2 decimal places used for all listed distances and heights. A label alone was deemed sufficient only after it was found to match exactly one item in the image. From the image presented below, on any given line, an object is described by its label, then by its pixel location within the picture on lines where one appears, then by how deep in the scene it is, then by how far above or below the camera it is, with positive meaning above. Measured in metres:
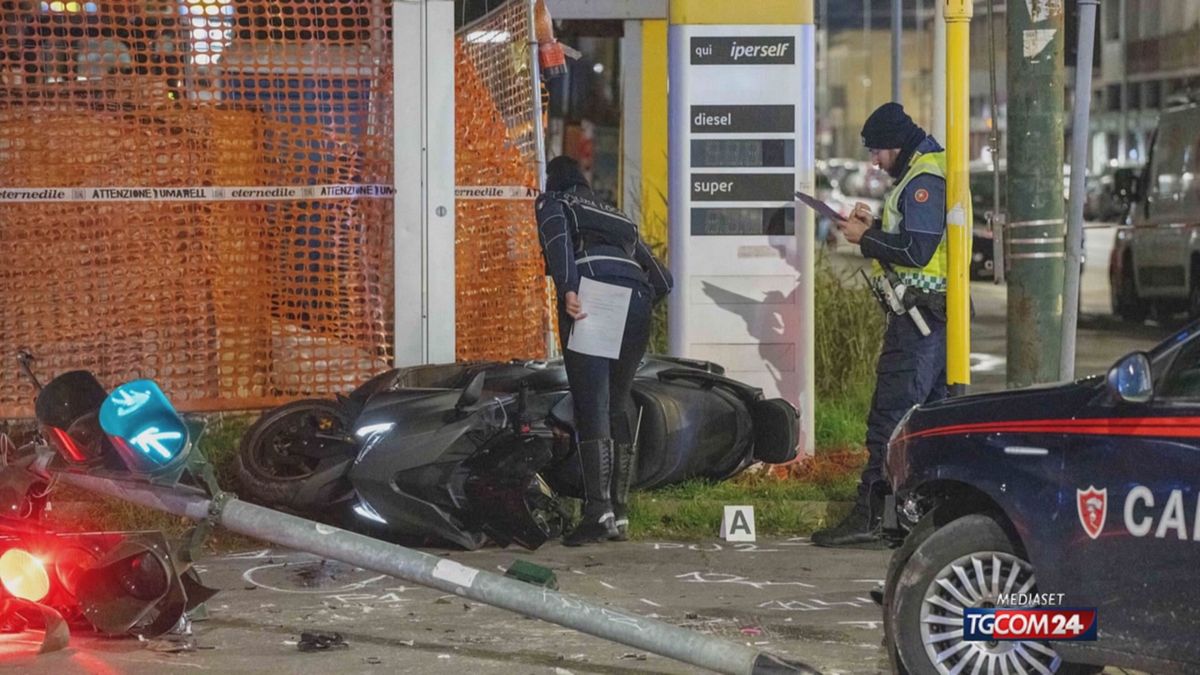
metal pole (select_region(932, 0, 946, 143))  26.08 -0.32
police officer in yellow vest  16.36 -1.06
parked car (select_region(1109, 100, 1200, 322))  38.31 -2.15
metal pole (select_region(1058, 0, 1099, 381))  15.18 -0.67
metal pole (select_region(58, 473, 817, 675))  10.61 -1.61
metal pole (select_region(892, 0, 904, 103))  32.31 -0.11
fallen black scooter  15.76 -1.84
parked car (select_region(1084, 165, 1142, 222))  85.37 -4.16
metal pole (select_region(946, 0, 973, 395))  15.89 -0.72
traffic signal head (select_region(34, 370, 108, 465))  11.80 -1.24
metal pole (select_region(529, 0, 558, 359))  19.92 -0.61
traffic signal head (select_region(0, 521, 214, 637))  12.30 -1.80
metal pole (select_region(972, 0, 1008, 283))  16.09 -0.82
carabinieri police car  10.11 -1.40
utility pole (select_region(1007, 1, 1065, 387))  15.62 -0.65
